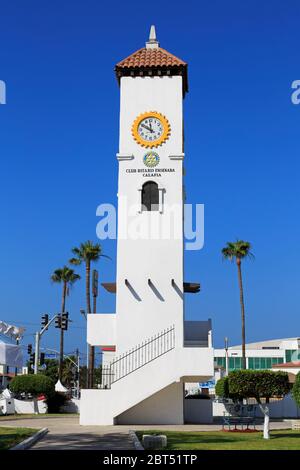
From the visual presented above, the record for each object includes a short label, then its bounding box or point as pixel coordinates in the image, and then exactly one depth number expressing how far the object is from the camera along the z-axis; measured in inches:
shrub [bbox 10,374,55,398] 1518.2
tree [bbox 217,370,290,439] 871.1
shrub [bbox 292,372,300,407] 812.4
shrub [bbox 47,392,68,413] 1576.0
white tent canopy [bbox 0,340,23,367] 1712.6
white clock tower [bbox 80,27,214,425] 1040.2
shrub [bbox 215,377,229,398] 1163.4
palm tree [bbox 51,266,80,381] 2511.1
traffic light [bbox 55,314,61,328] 1676.9
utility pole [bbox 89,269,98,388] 1655.0
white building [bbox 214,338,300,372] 3693.4
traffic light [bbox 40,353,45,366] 1830.8
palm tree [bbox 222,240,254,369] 2221.9
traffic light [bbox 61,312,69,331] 1670.8
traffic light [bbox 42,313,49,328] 1688.0
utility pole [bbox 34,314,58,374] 1696.6
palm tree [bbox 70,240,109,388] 2004.2
